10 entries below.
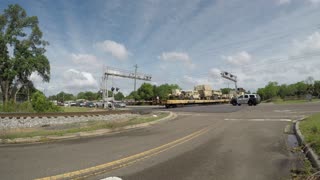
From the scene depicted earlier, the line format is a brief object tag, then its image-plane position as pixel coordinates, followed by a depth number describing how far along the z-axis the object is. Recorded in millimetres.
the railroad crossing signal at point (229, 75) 43186
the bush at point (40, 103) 21182
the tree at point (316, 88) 66621
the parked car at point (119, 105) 40345
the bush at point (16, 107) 19836
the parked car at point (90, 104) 46650
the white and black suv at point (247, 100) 30576
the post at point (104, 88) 31242
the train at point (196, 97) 30268
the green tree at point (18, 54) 30533
